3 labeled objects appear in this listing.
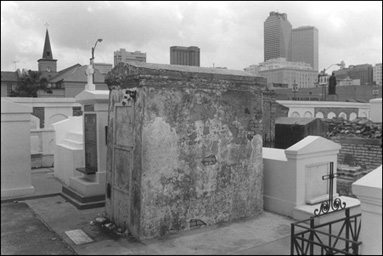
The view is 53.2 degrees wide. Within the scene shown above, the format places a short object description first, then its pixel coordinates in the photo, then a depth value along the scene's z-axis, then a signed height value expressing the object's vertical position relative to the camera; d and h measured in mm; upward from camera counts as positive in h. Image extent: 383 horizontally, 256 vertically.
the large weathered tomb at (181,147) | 5617 -675
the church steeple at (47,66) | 56962 +6057
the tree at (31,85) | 38616 +2190
